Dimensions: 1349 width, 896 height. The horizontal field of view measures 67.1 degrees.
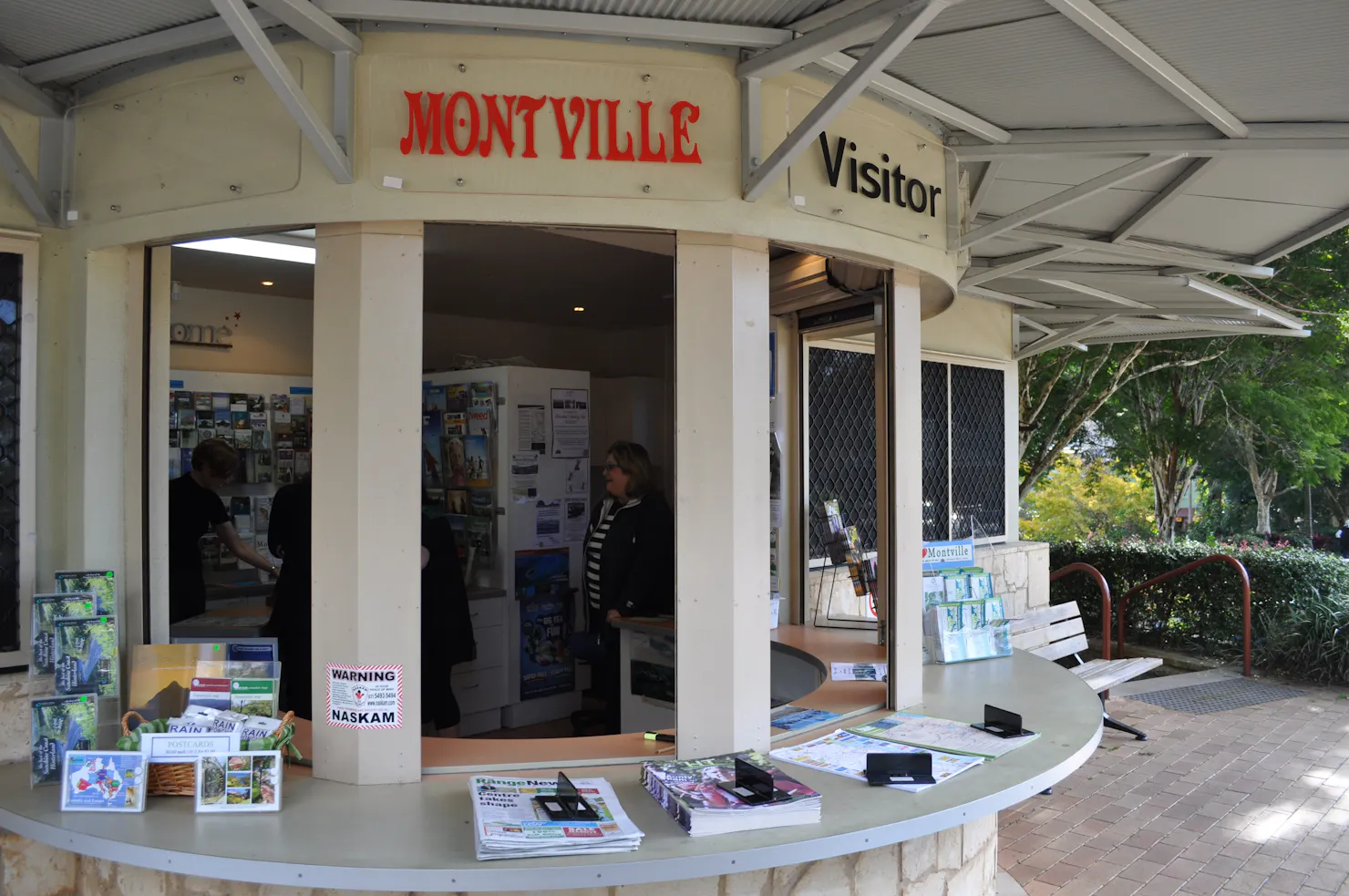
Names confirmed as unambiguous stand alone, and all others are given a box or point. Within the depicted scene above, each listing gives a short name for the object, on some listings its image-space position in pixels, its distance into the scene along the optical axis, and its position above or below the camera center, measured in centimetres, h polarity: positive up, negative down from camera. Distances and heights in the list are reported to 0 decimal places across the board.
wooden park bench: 651 -118
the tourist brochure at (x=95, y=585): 305 -33
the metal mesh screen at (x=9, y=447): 313 +9
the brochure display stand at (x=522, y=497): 631 -15
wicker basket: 281 -84
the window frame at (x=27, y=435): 314 +12
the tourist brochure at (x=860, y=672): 423 -84
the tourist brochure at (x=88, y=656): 298 -54
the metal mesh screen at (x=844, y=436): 594 +22
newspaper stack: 242 -88
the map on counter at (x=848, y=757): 307 -90
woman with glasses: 534 -44
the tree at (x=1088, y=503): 2095 -71
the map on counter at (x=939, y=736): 328 -89
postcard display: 605 +26
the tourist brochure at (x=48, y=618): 297 -42
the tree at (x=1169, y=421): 1360 +71
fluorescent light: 485 +110
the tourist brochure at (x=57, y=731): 287 -73
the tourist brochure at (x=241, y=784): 268 -82
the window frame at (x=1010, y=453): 862 +15
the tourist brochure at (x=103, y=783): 269 -82
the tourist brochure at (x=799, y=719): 353 -88
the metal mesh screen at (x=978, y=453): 804 +15
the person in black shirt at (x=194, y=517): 501 -22
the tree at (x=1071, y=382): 1220 +111
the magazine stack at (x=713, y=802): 259 -86
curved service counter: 238 -92
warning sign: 283 -62
